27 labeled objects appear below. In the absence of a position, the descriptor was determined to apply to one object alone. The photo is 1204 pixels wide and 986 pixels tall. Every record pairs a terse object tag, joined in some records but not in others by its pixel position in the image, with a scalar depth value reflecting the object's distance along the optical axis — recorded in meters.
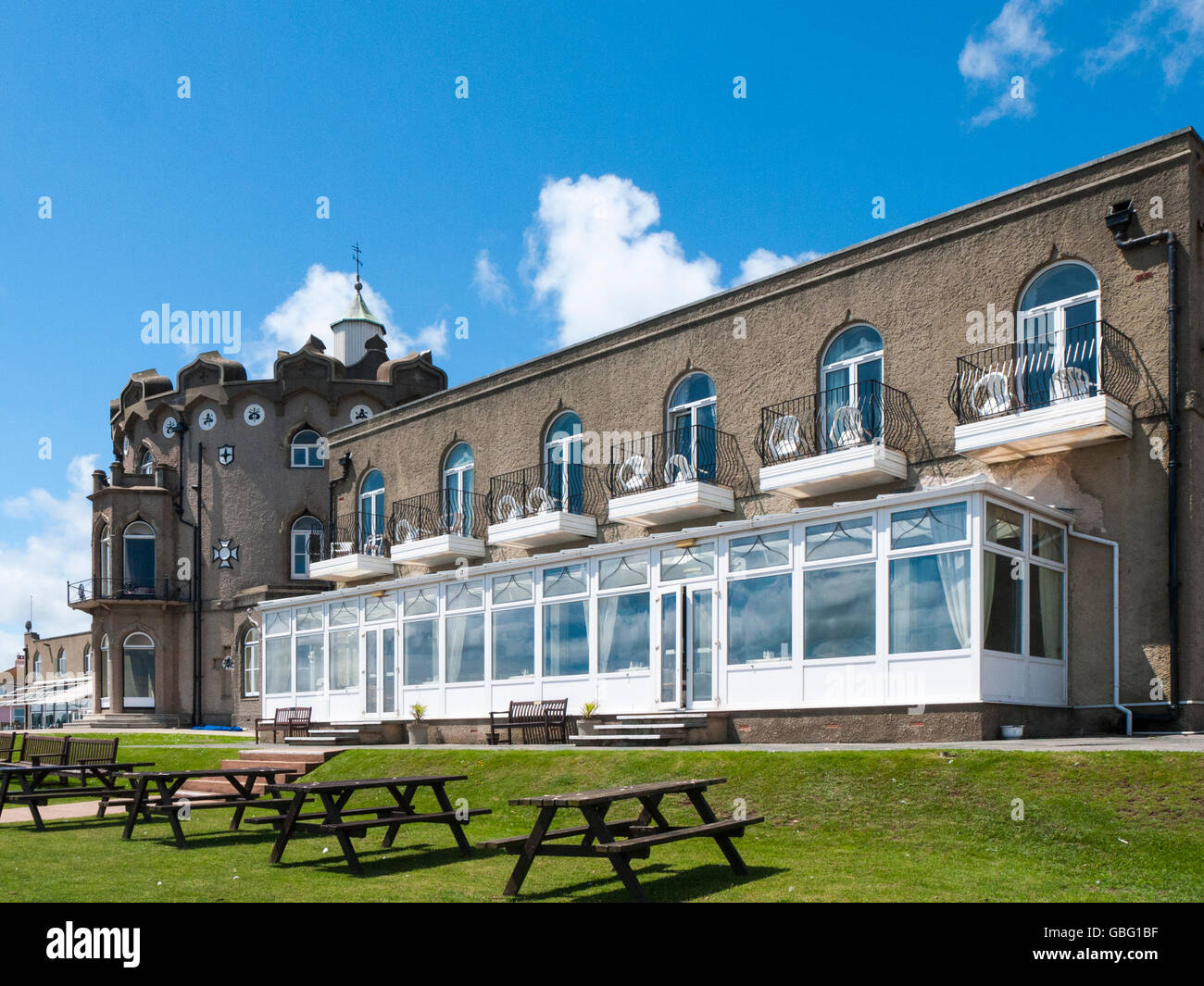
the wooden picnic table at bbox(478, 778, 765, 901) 7.34
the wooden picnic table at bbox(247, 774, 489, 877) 9.16
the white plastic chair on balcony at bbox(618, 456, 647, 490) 21.33
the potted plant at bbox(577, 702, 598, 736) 18.00
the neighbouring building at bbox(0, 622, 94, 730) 41.75
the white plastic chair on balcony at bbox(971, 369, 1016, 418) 15.98
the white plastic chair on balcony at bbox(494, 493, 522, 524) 24.03
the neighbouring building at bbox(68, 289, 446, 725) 36.06
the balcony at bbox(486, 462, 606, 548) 22.39
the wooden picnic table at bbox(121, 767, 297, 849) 11.35
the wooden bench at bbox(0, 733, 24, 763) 18.93
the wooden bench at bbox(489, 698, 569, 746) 18.14
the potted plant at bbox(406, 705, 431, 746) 21.00
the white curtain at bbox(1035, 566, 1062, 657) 15.34
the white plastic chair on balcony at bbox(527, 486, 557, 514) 23.09
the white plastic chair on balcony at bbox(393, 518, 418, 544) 26.64
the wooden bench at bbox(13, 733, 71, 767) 17.86
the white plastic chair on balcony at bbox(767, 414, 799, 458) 18.89
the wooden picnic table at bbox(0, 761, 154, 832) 12.73
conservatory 14.23
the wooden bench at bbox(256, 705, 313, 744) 23.16
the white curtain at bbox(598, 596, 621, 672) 18.56
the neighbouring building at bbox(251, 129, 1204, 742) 14.51
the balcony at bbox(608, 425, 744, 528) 19.88
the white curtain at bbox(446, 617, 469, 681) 21.25
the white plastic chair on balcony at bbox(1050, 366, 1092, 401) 15.26
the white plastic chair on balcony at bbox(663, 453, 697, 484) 20.38
